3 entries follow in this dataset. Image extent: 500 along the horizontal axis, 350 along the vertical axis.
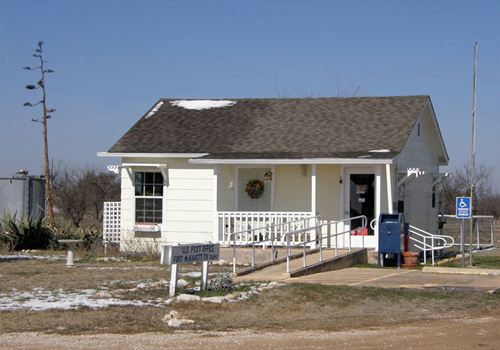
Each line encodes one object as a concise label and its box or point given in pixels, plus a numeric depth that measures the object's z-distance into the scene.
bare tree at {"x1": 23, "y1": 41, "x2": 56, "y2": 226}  32.38
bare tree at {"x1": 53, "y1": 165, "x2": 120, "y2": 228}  43.56
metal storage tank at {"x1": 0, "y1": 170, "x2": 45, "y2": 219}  30.92
